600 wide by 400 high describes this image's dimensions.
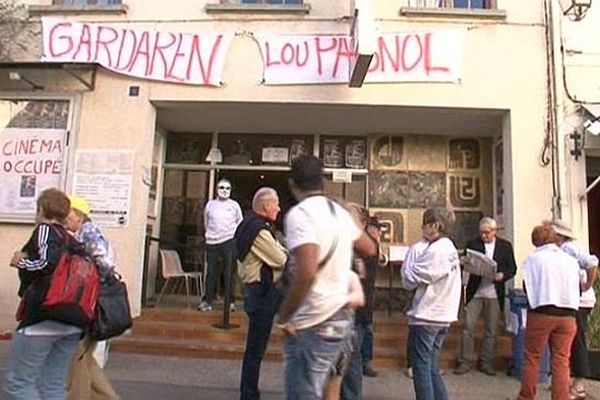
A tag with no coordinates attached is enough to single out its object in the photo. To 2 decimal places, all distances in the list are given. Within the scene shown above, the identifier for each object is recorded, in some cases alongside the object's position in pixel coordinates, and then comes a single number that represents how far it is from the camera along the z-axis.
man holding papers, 7.02
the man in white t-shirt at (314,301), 3.09
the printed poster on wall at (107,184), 8.33
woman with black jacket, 3.70
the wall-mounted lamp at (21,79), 8.34
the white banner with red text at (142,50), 8.45
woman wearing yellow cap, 4.21
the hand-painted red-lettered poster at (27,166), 8.44
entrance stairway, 7.35
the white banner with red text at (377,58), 8.28
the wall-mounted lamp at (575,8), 8.02
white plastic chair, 9.11
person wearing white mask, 8.58
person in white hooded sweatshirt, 4.65
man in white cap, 5.71
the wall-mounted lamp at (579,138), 8.15
